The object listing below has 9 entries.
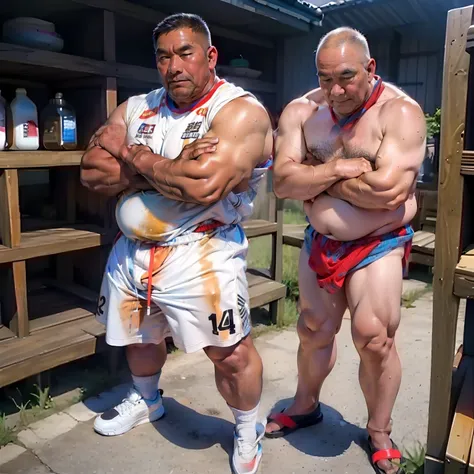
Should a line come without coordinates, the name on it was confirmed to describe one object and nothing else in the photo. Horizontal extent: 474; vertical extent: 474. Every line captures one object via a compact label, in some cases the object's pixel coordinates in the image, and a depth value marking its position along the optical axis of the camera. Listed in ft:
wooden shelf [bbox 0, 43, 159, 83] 8.83
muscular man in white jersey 7.12
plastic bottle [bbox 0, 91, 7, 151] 9.27
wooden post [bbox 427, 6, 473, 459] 5.24
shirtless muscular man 6.89
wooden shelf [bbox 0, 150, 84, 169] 8.74
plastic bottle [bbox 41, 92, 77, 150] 10.23
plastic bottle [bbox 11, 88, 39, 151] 9.69
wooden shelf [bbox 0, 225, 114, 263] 9.03
